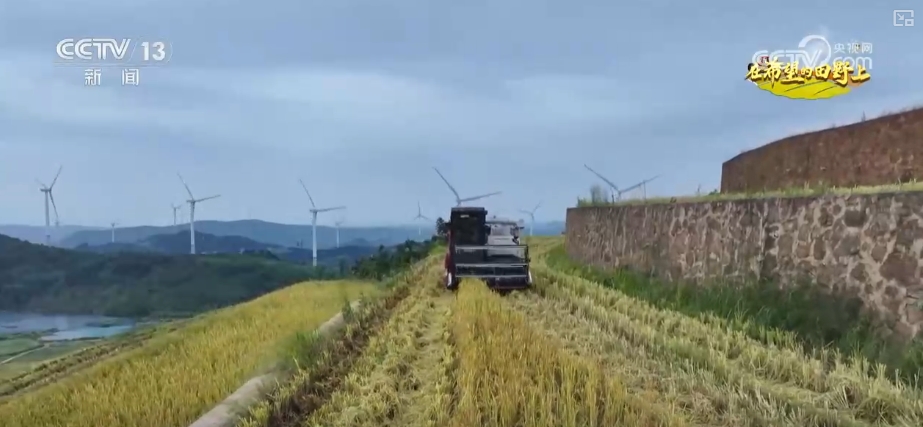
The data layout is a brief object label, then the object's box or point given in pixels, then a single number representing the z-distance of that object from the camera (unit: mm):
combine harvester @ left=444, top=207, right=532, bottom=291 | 16016
